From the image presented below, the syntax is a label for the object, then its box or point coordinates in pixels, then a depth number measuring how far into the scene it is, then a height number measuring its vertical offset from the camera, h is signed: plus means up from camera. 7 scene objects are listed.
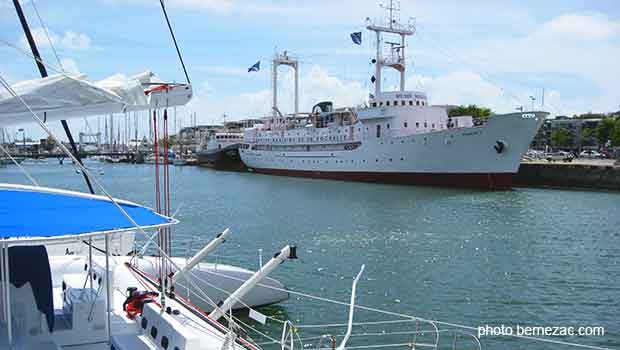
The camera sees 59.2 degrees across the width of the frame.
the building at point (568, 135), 95.50 +2.18
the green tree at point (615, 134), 71.25 +1.64
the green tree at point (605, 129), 76.94 +2.51
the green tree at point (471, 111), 87.38 +5.77
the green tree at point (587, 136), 97.41 +1.80
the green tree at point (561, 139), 94.50 +1.33
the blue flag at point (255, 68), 54.03 +7.81
